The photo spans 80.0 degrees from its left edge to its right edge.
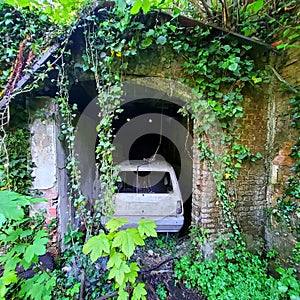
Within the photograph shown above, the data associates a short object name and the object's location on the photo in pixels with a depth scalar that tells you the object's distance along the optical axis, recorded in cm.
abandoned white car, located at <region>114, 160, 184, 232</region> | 308
